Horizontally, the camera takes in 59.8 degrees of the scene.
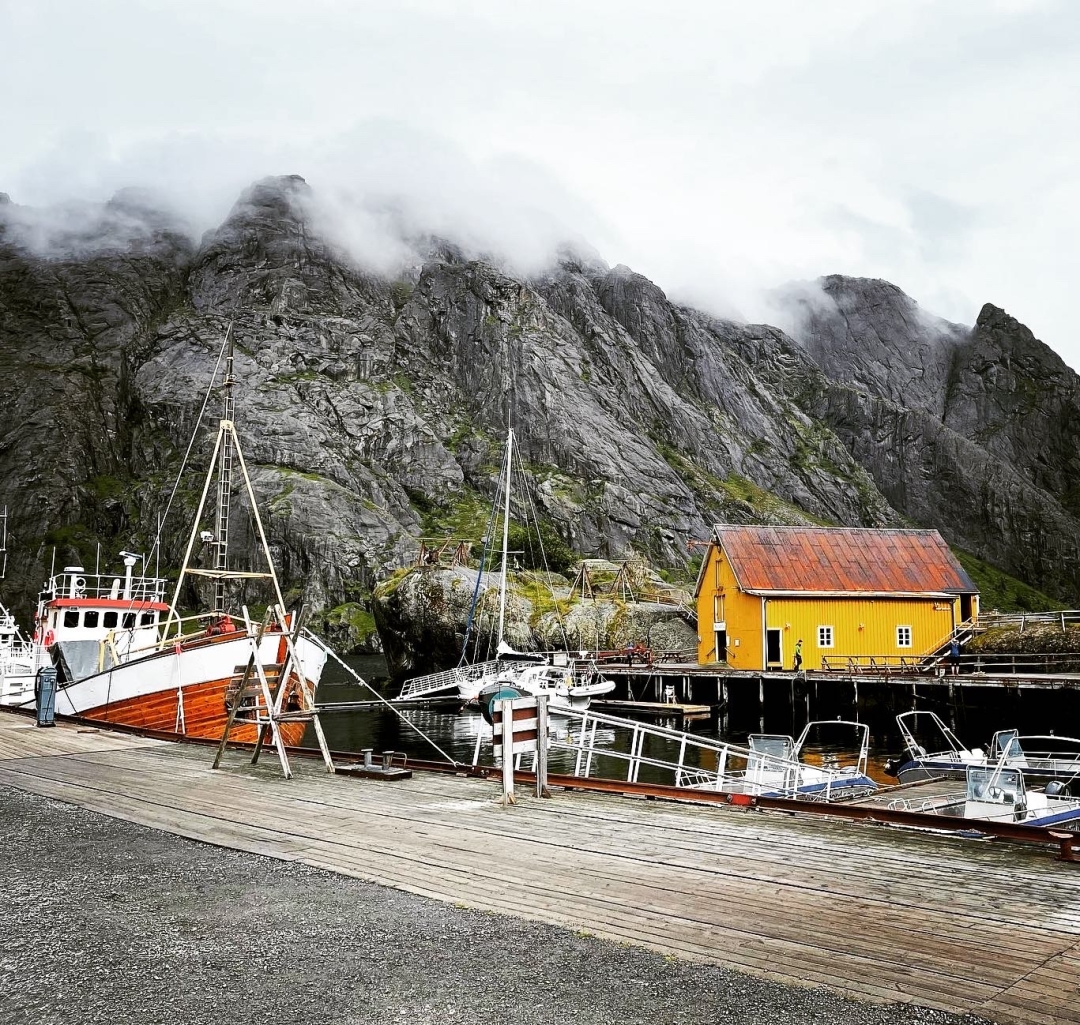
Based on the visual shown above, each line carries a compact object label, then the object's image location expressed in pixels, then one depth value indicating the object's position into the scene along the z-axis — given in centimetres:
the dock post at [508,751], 1162
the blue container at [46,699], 2205
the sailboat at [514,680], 4781
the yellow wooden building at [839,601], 5169
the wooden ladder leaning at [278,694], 1397
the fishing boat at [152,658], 2691
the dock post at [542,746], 1198
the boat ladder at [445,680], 5275
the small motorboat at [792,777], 1752
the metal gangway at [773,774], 1441
